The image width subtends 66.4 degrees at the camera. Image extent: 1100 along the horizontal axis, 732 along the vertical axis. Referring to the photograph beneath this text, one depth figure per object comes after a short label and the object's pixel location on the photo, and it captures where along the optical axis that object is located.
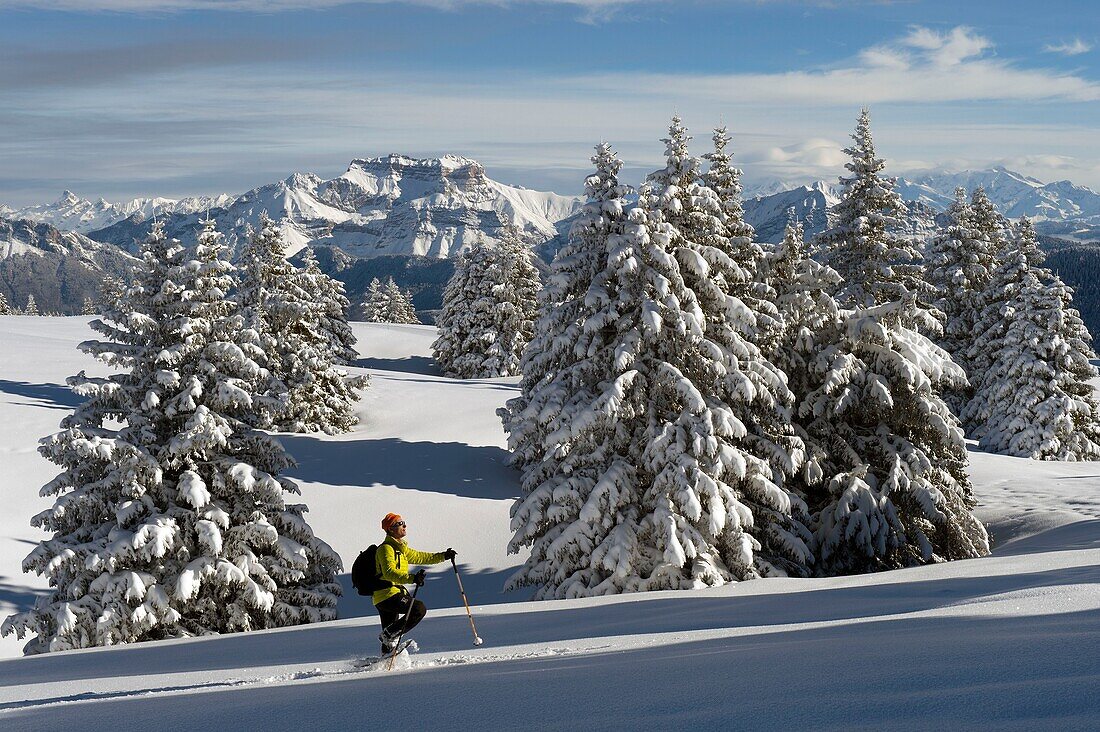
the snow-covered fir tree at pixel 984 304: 36.22
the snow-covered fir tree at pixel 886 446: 18.69
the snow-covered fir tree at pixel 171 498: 15.50
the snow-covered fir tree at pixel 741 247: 19.36
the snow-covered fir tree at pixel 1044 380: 32.81
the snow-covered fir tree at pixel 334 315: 45.94
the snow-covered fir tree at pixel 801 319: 19.58
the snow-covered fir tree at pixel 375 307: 98.63
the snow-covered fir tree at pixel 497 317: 53.62
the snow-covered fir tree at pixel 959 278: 39.06
